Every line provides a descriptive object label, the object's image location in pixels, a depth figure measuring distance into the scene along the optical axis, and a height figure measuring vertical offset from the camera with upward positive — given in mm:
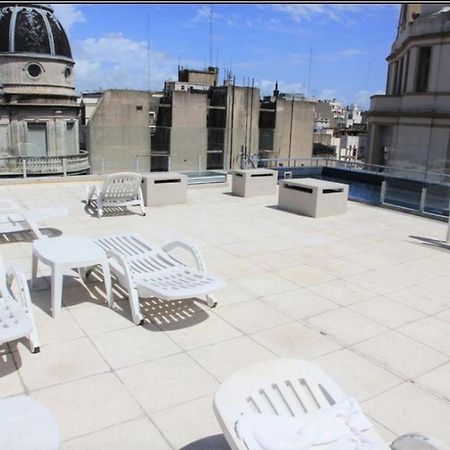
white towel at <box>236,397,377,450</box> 2268 -1386
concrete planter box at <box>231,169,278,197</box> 12219 -1168
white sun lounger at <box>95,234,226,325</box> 4641 -1427
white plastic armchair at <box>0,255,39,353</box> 3527 -1426
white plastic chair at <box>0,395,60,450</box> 2215 -1393
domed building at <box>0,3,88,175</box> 30344 +2694
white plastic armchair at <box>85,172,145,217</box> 9297 -1179
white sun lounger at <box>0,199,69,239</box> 7164 -1362
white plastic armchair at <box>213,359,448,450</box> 2424 -1360
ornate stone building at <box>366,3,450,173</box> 23922 +2083
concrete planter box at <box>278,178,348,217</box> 10109 -1242
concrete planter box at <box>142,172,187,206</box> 10523 -1225
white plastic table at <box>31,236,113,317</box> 4688 -1241
